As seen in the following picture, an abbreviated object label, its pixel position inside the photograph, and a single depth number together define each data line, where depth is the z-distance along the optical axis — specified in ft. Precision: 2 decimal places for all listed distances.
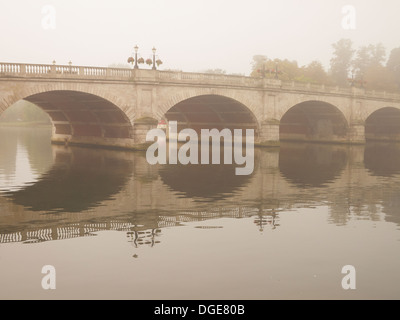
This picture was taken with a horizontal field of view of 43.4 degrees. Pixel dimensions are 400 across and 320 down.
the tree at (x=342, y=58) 354.54
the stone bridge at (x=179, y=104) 120.16
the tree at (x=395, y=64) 338.32
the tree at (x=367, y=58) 360.69
